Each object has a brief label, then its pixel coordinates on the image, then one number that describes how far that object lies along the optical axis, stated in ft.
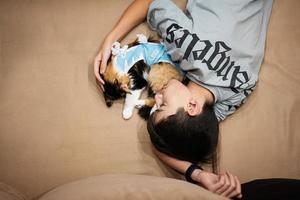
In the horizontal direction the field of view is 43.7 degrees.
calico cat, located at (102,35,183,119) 3.75
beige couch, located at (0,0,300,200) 3.69
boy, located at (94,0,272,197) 3.47
